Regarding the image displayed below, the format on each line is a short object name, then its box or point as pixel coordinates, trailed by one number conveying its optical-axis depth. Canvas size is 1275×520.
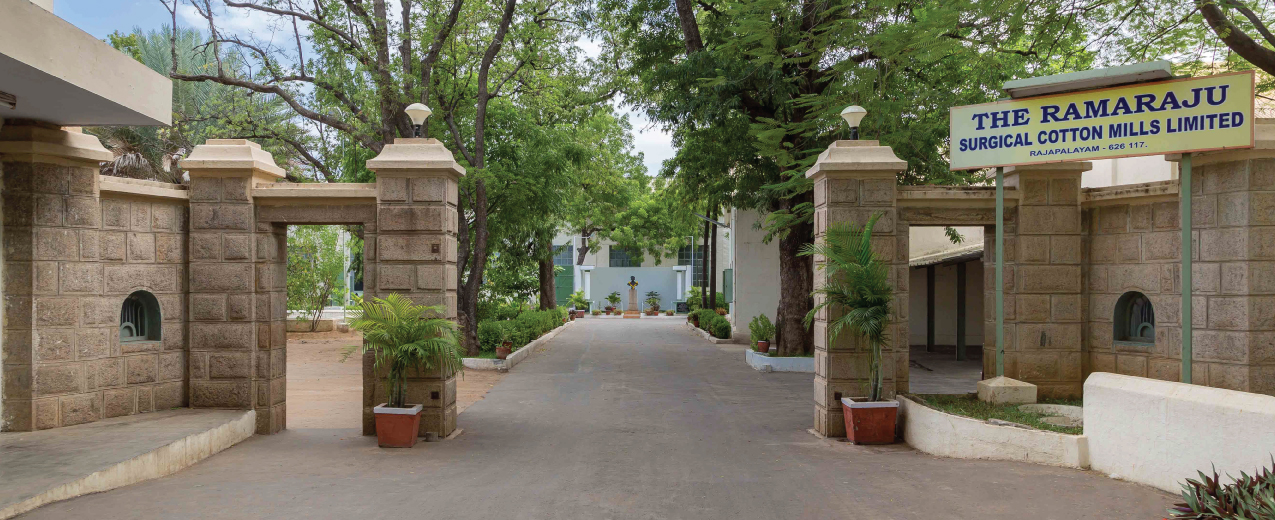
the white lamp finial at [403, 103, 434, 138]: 8.77
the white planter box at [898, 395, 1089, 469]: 6.94
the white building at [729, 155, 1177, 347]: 16.44
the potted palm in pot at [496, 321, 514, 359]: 17.31
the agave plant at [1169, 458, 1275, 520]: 4.39
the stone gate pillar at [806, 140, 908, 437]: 8.83
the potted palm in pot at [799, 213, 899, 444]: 8.35
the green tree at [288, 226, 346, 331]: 25.89
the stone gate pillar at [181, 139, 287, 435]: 8.74
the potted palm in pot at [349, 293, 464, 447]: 8.16
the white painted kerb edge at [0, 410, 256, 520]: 5.77
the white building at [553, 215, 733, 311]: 48.31
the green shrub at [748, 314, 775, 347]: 18.64
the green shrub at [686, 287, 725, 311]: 37.41
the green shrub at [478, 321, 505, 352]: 18.83
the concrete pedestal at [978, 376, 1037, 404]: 8.73
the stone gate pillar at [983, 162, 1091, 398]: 9.15
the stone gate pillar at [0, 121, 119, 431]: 7.61
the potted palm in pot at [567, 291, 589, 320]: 45.88
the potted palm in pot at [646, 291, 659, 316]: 46.28
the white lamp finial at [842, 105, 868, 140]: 9.01
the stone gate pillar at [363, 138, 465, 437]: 8.65
